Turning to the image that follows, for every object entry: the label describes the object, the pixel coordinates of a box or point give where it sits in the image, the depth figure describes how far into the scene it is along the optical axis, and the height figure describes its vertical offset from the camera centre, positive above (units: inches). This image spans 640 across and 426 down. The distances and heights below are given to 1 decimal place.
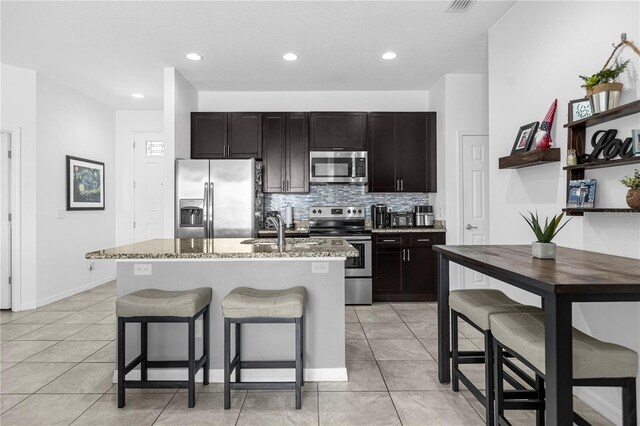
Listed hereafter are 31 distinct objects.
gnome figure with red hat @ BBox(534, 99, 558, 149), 98.7 +22.9
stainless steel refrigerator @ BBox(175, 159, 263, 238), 169.3 +8.7
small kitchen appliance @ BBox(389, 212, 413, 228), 197.2 -2.9
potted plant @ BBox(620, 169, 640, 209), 69.7 +4.6
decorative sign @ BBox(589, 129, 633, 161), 73.6 +14.3
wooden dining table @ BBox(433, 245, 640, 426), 51.8 -10.7
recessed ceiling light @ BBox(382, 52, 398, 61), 154.6 +67.8
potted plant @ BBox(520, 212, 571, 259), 75.8 -6.3
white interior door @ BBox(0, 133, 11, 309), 168.7 -0.2
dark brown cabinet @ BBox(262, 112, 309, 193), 194.2 +33.2
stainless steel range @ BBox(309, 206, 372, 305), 179.9 -22.7
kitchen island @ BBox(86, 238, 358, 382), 99.3 -24.0
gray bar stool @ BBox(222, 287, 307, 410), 83.4 -23.0
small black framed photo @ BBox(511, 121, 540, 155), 106.0 +22.8
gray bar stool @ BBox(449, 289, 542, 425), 72.7 -23.0
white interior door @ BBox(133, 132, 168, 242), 237.9 +16.8
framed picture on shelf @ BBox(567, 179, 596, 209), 83.4 +4.8
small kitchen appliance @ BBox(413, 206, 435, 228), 195.6 -1.3
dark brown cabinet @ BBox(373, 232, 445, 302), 184.4 -26.8
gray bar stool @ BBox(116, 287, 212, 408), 84.3 -23.2
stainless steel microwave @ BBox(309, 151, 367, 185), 193.2 +25.0
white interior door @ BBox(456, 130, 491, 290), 182.2 +12.7
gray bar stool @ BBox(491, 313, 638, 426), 55.1 -22.4
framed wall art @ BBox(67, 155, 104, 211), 196.2 +17.5
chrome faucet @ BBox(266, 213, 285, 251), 102.5 -3.1
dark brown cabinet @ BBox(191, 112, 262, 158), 192.5 +41.9
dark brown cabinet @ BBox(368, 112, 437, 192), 195.0 +33.3
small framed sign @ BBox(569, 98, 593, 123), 84.1 +24.7
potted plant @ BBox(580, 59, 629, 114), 76.5 +26.9
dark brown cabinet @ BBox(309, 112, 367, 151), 194.2 +44.2
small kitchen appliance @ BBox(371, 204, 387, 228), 197.6 -0.7
